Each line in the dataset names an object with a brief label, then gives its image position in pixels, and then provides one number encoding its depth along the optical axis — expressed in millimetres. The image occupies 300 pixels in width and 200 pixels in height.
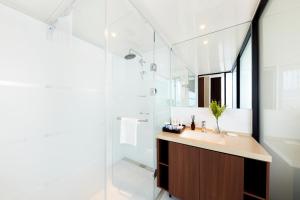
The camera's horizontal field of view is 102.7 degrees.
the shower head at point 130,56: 2010
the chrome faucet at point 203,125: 1789
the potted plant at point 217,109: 1642
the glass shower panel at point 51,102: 1194
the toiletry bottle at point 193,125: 1830
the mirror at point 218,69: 1643
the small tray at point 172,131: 1673
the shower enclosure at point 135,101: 1656
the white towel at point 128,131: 1729
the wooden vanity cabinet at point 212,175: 1103
